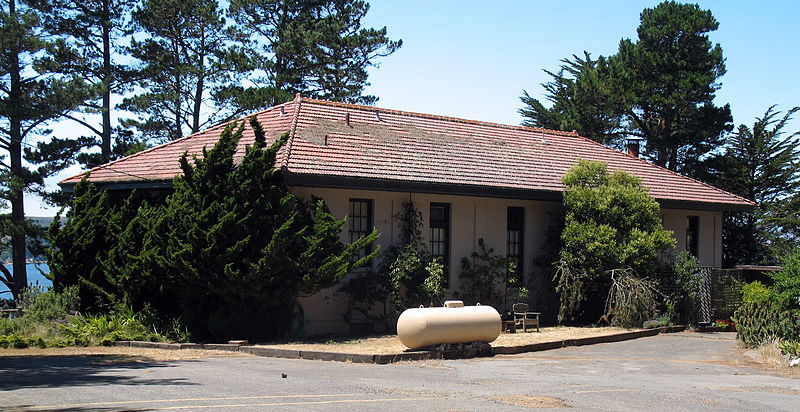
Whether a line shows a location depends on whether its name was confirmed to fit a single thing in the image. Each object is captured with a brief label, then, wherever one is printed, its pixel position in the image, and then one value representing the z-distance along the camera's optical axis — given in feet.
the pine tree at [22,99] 112.98
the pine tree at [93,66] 125.18
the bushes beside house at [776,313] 61.62
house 70.69
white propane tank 55.77
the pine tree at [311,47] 139.85
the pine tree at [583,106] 146.82
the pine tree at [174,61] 136.26
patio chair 73.77
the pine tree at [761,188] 124.06
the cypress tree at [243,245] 60.85
